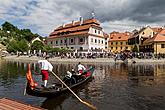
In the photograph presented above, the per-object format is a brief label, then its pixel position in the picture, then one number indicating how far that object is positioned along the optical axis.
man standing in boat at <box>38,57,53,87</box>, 8.08
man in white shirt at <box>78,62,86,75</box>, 12.25
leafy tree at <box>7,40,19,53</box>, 42.19
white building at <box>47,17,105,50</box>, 36.77
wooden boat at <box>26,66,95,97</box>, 7.25
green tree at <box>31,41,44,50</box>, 40.51
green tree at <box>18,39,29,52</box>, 41.65
